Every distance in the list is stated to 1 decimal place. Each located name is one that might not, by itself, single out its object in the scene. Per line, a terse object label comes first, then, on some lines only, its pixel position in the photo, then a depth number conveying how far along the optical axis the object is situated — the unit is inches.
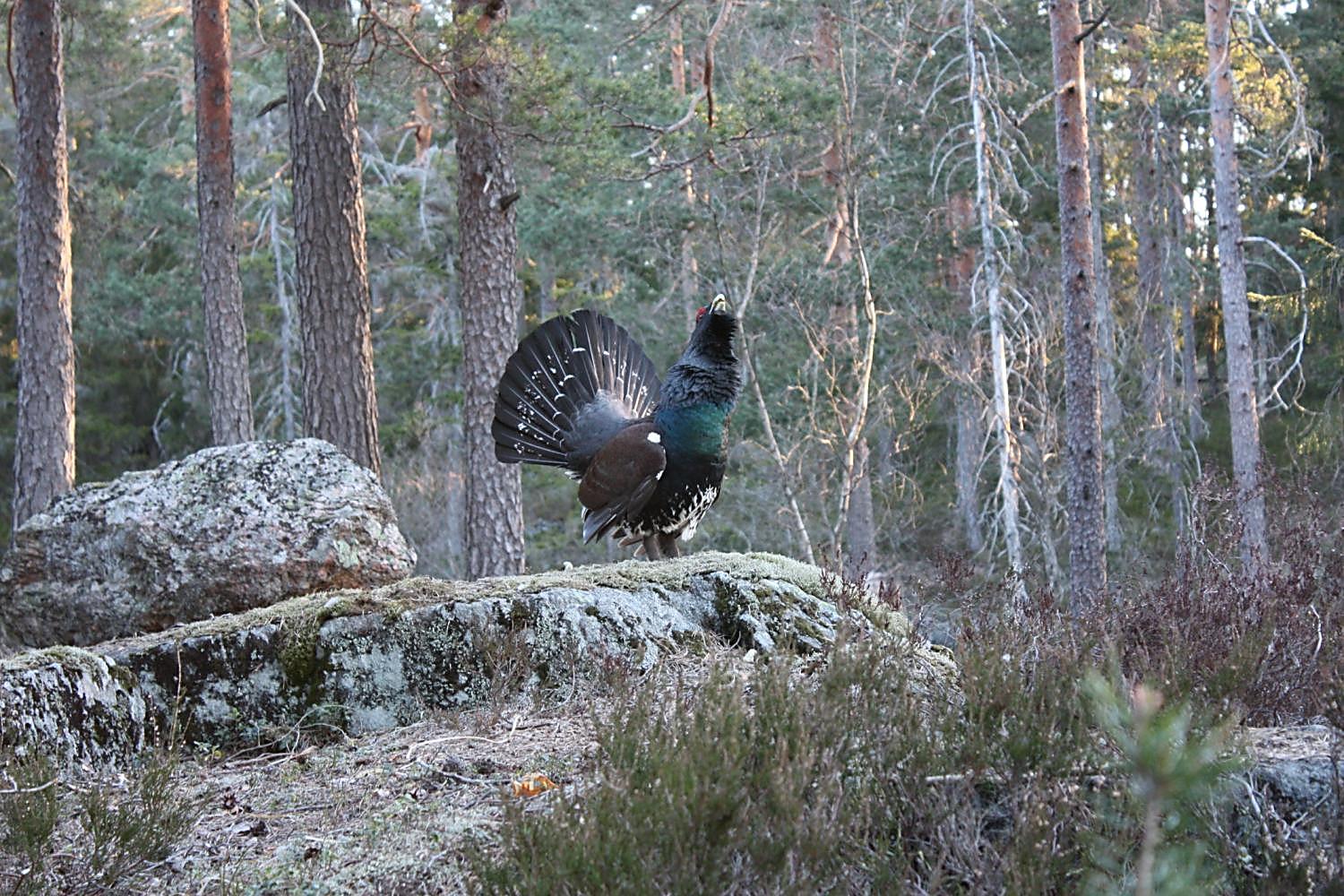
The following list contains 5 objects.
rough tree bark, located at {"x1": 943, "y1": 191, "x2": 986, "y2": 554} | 881.5
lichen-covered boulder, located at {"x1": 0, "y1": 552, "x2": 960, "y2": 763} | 195.0
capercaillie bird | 250.4
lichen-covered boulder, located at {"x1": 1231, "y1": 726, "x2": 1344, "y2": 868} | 130.6
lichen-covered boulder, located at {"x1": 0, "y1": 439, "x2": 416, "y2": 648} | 248.4
